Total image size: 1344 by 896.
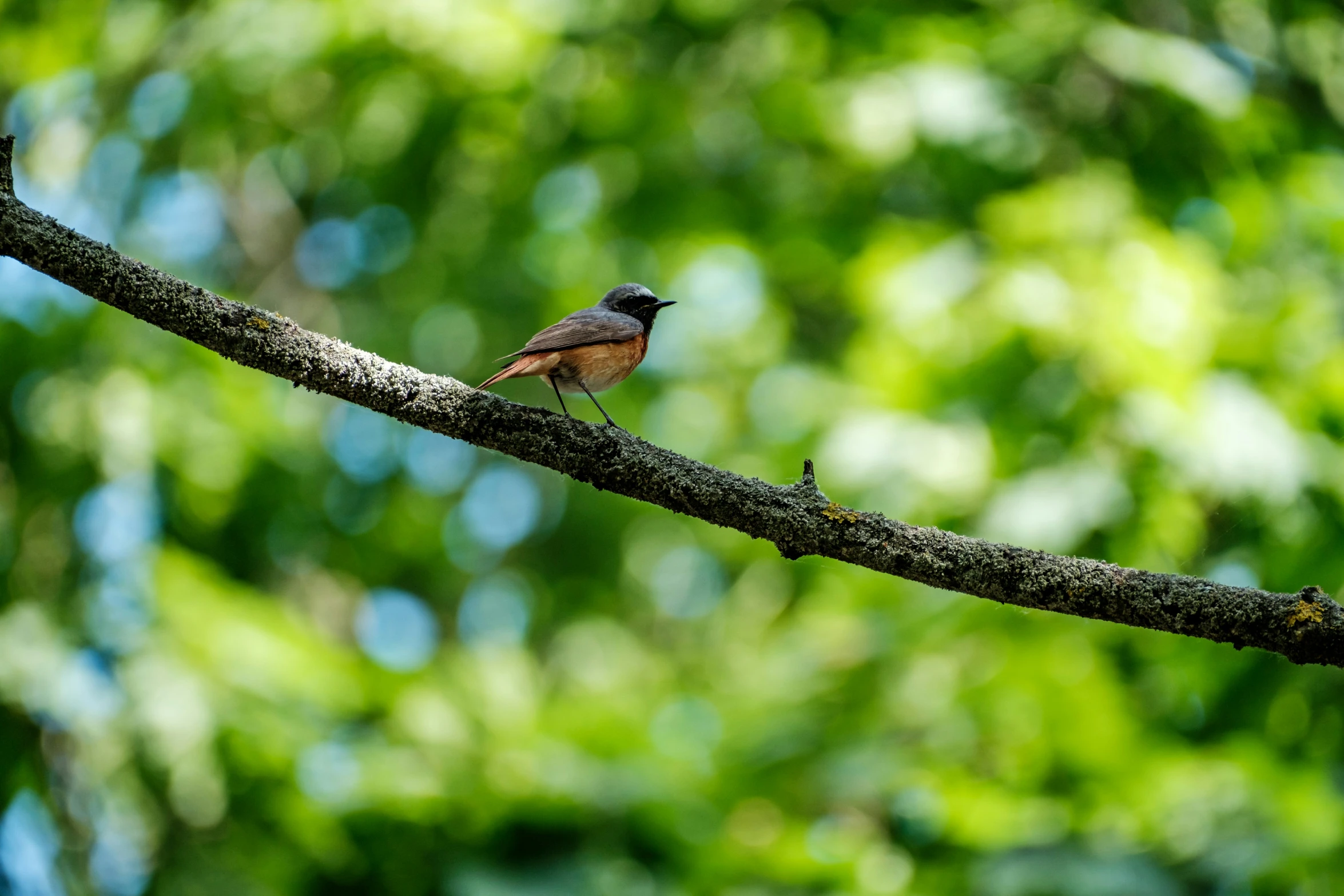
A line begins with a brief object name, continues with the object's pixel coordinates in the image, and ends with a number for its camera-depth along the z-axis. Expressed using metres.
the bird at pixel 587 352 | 8.27
